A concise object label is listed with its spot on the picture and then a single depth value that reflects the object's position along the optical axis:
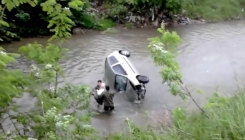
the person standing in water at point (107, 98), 13.09
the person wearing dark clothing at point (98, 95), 13.35
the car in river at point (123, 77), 14.12
